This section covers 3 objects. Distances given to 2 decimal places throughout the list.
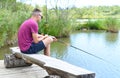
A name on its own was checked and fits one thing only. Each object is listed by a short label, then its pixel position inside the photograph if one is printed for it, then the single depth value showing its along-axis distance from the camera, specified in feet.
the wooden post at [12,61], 6.31
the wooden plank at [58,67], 4.45
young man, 5.94
